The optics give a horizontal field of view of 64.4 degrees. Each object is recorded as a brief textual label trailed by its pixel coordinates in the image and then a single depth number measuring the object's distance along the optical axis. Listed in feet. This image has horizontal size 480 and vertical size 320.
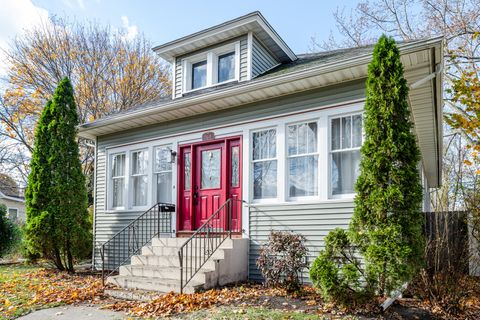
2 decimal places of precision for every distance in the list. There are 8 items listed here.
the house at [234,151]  22.29
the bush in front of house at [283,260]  20.24
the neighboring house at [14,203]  85.70
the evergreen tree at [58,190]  30.35
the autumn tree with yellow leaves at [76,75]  59.77
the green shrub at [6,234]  44.45
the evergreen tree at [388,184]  16.53
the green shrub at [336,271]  16.42
